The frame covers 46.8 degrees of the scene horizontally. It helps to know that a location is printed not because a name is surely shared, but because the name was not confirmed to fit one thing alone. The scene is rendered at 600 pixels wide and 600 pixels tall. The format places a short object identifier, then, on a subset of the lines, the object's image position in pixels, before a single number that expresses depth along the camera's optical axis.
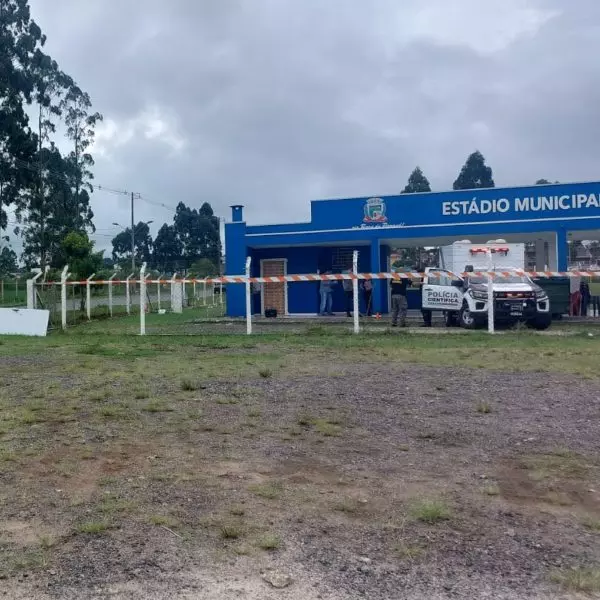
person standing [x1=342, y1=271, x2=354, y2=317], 24.81
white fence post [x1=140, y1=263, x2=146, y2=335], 17.66
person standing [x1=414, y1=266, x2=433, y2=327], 20.45
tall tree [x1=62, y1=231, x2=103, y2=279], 31.61
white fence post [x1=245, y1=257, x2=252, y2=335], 17.23
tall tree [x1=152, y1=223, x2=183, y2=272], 86.00
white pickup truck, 17.61
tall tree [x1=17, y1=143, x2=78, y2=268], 45.75
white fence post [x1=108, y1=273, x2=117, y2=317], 27.44
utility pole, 61.29
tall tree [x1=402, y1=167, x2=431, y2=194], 68.75
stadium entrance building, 23.34
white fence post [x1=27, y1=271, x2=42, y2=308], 20.22
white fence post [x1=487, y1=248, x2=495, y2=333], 16.56
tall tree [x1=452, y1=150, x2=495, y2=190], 67.69
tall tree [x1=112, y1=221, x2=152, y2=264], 86.50
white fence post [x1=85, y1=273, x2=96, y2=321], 23.88
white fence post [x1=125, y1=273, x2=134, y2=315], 28.04
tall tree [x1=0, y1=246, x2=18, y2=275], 66.00
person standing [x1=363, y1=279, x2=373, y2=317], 25.09
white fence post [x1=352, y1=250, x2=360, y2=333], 16.94
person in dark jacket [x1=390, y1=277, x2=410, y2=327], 19.25
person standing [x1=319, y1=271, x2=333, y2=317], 26.22
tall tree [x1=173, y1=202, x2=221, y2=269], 85.50
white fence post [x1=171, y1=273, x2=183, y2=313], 31.74
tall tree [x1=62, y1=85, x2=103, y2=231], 49.03
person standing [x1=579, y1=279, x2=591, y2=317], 23.66
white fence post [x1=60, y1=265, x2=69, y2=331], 18.98
